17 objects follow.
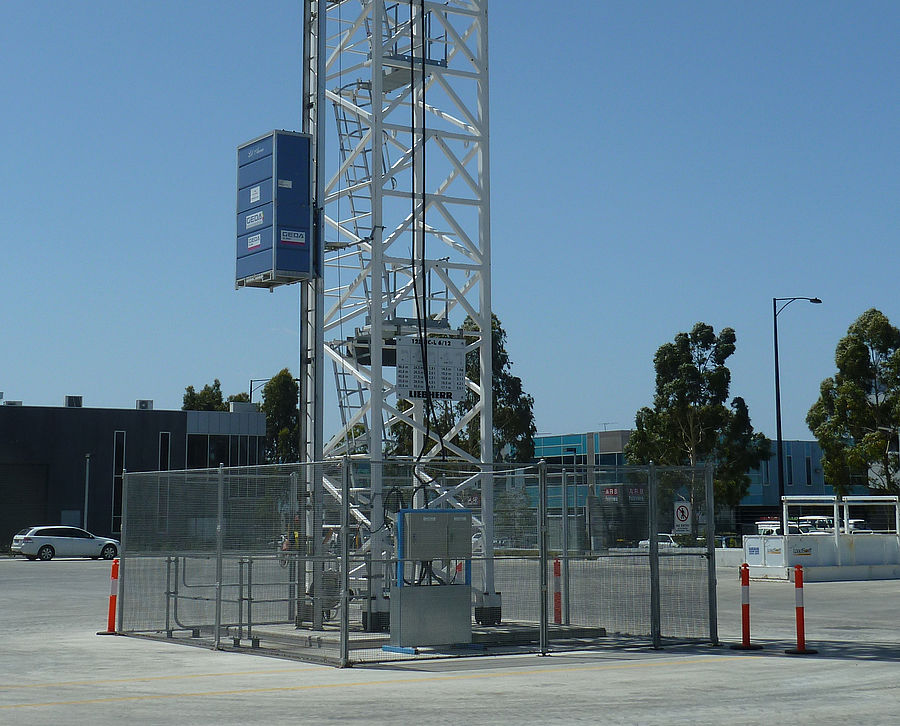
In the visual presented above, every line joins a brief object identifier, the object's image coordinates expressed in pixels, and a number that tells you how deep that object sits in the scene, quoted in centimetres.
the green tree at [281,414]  8850
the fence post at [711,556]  1727
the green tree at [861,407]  4762
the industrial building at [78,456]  6475
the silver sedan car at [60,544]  5319
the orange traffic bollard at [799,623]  1650
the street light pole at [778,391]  4789
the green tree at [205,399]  9500
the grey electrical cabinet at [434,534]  1578
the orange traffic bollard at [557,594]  1845
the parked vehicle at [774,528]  5817
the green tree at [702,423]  5425
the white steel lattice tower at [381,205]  1903
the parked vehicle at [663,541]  1741
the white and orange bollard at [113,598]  1927
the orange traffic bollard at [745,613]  1692
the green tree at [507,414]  5844
